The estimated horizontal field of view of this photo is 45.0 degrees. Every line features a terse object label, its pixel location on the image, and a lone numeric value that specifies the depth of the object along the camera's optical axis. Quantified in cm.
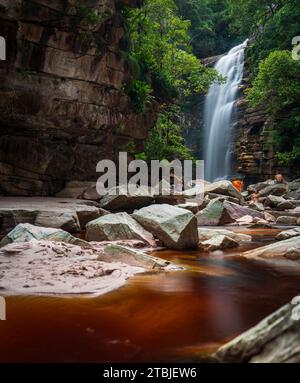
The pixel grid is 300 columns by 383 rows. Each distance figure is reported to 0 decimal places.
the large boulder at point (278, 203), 1465
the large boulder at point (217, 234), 713
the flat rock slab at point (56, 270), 350
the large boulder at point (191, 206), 1122
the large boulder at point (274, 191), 1808
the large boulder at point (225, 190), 1563
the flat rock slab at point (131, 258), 461
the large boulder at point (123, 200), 1096
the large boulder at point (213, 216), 988
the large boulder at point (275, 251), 555
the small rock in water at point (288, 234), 756
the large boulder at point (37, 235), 542
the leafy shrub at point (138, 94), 1417
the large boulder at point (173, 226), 619
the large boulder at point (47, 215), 782
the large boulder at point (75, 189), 1284
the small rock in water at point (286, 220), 1074
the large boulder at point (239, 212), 1128
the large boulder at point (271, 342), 181
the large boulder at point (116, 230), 637
